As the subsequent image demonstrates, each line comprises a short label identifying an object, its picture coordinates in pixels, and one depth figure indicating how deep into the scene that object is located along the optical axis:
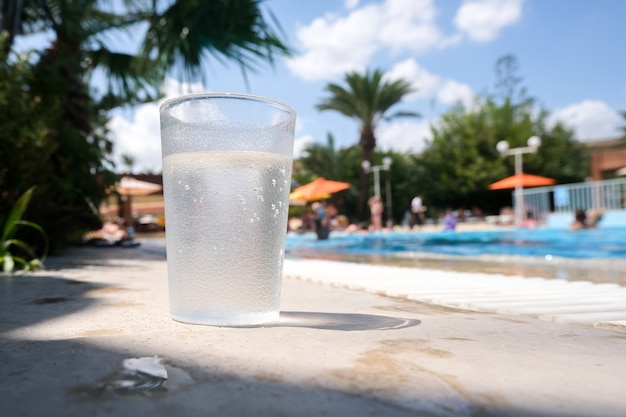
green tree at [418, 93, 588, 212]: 26.59
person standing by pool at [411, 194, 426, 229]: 19.98
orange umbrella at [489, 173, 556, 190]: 18.78
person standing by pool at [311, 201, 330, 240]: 14.30
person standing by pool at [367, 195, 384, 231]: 19.89
